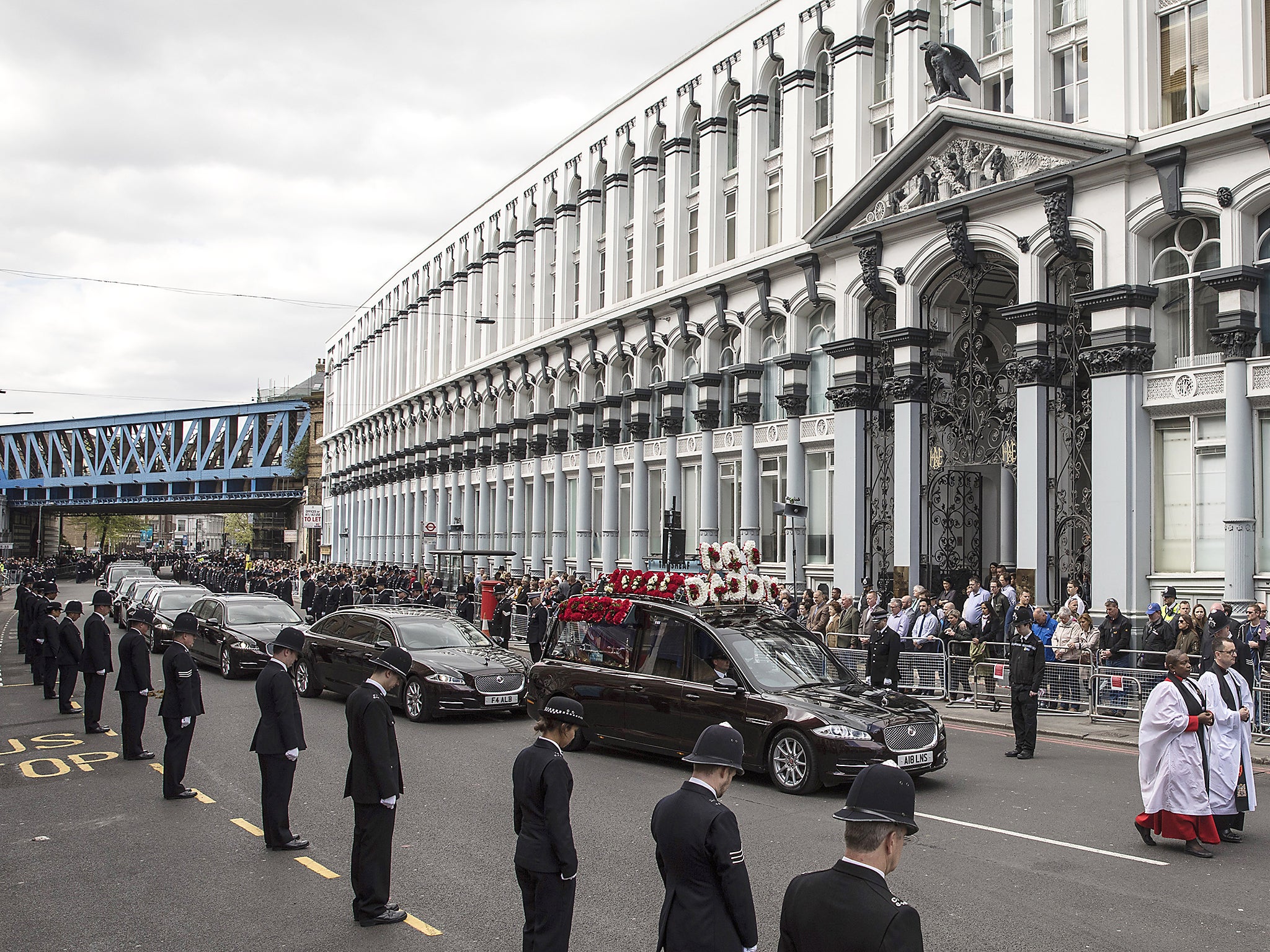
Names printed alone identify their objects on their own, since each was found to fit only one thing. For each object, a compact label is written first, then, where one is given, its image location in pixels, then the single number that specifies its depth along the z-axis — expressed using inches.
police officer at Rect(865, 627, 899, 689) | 661.3
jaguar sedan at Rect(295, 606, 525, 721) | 611.8
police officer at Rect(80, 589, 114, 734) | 569.6
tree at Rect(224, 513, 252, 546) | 5275.6
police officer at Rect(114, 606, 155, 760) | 485.1
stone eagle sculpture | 949.2
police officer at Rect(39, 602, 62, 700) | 719.7
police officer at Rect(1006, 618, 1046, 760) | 528.7
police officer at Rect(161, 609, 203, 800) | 414.3
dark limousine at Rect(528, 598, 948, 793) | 432.1
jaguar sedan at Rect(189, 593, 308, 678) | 813.2
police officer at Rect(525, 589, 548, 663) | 994.7
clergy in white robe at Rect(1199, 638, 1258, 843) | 359.6
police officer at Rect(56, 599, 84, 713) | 641.6
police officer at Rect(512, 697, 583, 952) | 210.5
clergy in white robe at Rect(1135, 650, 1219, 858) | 351.9
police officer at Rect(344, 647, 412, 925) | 272.8
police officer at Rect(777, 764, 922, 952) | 125.3
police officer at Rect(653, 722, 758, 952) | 167.6
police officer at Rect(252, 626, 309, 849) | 337.7
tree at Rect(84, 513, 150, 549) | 5772.6
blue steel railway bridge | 3656.5
